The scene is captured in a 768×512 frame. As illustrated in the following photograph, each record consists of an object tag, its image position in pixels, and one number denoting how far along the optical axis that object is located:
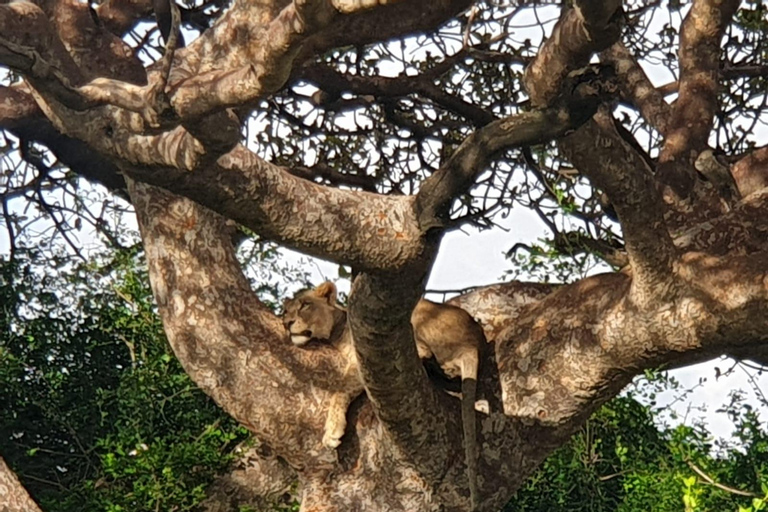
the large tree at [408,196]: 6.83
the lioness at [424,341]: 9.84
